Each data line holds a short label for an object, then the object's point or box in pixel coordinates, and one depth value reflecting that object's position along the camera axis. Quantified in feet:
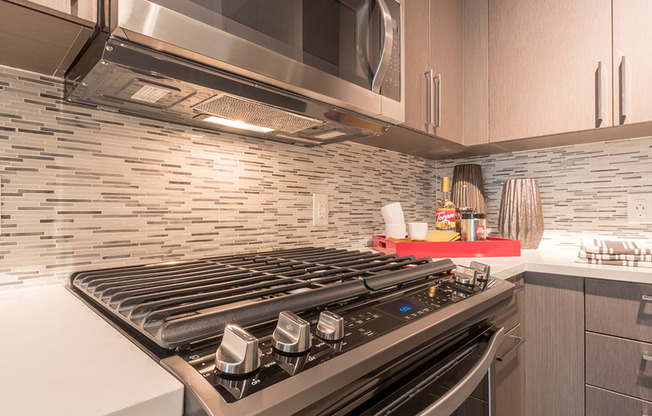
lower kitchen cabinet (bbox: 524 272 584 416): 4.04
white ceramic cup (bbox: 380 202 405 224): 5.10
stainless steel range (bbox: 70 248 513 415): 1.26
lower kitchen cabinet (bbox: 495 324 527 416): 3.32
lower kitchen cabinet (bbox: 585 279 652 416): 3.61
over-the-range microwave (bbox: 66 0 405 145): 2.03
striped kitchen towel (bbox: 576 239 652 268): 4.00
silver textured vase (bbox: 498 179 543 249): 5.49
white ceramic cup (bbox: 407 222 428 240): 5.10
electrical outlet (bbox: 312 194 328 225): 4.72
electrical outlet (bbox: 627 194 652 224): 5.01
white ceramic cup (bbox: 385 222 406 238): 5.06
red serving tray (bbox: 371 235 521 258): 4.67
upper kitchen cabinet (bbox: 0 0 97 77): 1.90
